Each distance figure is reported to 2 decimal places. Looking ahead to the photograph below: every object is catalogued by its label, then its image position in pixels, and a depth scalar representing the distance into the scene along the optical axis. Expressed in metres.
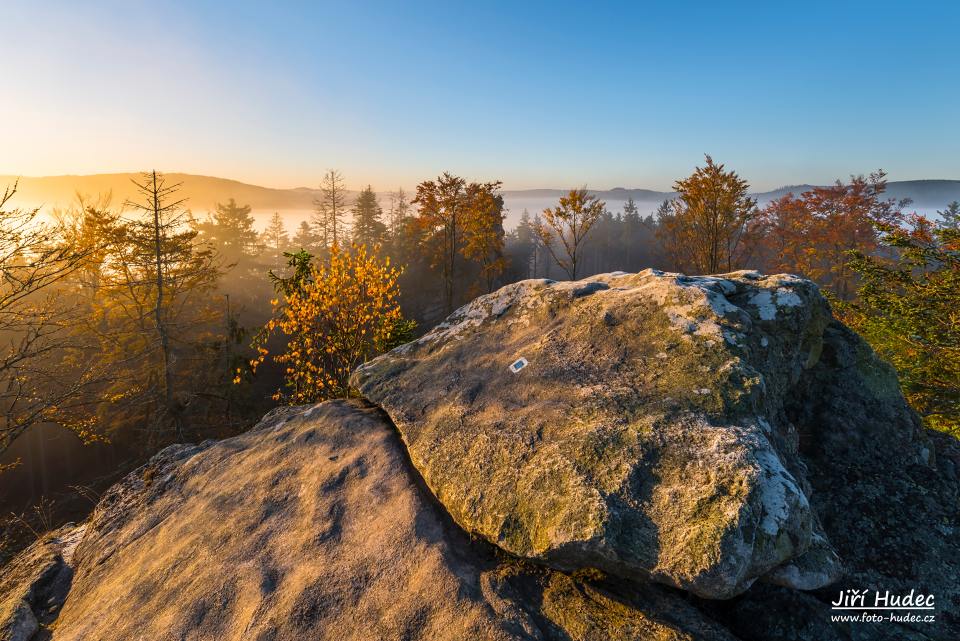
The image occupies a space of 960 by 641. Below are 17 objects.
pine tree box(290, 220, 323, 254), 51.91
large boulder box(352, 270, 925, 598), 2.51
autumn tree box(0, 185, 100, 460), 7.16
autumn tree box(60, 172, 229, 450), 14.50
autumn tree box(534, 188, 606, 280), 21.39
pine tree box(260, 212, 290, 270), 55.46
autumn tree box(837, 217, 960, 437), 9.66
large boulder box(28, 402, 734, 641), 2.59
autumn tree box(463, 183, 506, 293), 25.55
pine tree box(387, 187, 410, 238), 51.81
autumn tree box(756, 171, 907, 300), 24.14
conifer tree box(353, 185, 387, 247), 43.91
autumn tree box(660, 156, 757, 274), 19.66
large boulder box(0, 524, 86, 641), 3.52
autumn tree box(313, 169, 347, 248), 41.55
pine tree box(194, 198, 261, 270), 37.50
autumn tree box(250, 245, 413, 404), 7.25
